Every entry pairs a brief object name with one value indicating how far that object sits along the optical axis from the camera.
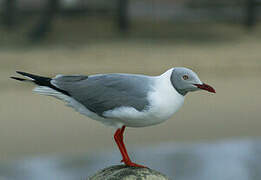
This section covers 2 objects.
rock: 9.99
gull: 8.81
